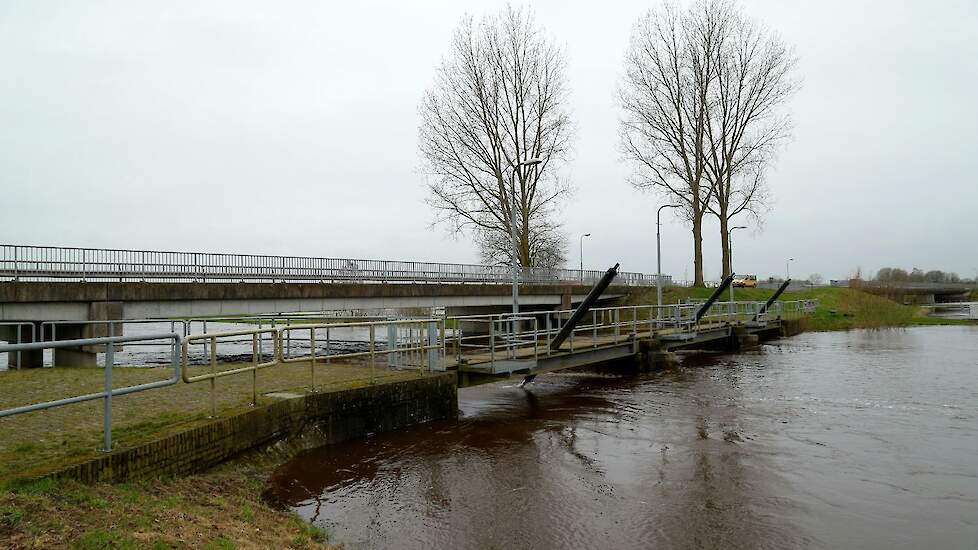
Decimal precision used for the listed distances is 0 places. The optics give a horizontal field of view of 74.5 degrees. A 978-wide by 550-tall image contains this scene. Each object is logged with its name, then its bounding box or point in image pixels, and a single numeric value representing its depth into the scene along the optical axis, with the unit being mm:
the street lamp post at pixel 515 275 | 19711
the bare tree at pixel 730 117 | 43469
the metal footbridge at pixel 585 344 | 14406
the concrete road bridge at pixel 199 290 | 17609
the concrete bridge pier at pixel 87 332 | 17578
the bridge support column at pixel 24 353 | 17367
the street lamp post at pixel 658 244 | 32594
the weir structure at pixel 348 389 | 6586
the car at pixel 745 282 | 59956
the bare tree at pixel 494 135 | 41219
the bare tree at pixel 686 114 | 43750
